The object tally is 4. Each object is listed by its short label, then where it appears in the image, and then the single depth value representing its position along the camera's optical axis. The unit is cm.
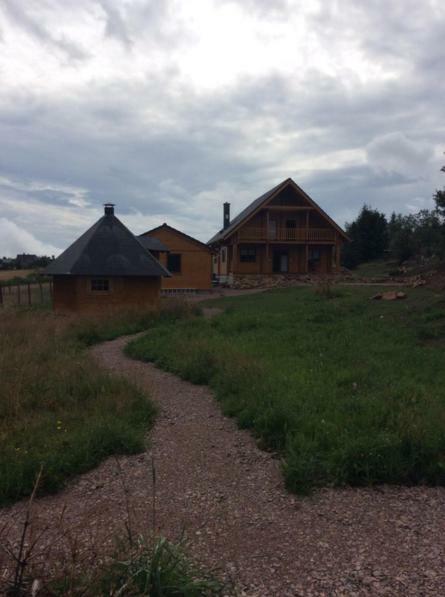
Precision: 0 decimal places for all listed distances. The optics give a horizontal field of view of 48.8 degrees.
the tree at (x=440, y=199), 1891
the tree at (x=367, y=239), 4653
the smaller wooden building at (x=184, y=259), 3158
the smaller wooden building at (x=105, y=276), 2031
